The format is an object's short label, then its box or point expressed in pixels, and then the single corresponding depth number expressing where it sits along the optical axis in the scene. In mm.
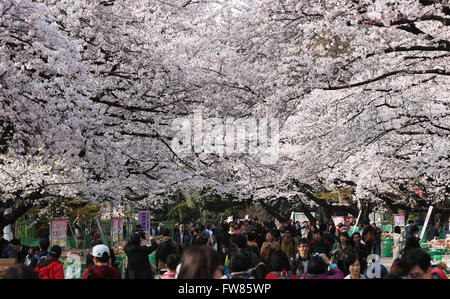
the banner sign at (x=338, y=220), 27631
